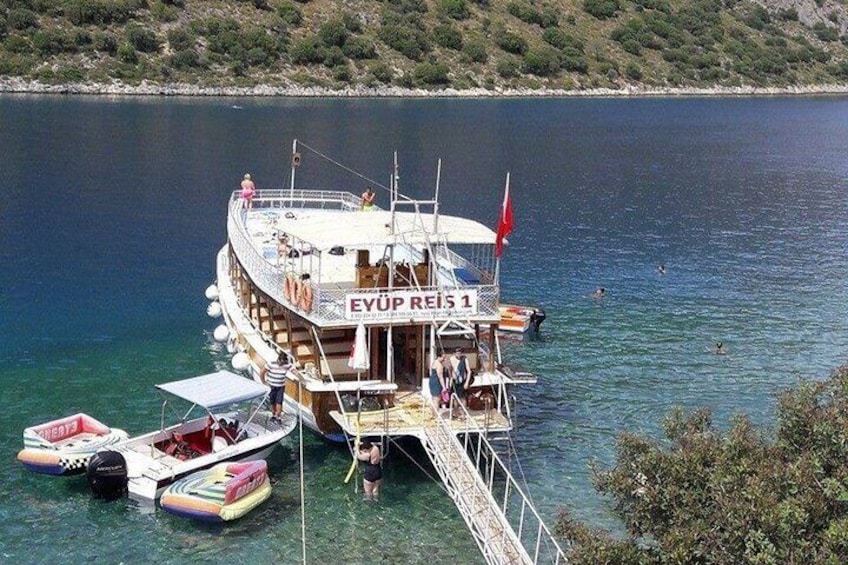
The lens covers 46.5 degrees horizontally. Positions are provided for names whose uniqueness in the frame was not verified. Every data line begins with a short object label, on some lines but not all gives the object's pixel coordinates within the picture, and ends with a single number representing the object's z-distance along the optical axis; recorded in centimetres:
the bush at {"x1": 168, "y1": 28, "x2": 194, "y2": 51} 17935
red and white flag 3139
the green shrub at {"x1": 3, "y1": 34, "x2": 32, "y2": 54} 16675
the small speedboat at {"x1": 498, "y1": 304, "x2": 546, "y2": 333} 4628
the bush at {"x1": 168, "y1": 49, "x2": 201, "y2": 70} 17575
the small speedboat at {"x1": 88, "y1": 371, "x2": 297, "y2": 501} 2862
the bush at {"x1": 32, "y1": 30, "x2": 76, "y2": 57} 16860
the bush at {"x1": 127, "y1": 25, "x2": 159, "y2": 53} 17575
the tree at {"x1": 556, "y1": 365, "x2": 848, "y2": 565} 1572
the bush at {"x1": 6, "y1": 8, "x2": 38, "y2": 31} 17050
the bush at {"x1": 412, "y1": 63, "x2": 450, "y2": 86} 19950
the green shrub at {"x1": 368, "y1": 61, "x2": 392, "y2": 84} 19600
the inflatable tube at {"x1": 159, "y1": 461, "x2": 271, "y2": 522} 2742
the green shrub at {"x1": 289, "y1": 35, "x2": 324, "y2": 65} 19138
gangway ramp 2469
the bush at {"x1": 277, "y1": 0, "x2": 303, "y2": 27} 19862
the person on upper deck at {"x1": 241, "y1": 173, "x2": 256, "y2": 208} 4803
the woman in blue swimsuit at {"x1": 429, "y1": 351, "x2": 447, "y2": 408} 3086
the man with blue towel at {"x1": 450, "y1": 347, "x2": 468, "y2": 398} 3086
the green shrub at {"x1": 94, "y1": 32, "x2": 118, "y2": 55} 17275
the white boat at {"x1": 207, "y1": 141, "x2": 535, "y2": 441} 3133
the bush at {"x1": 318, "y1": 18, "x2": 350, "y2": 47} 19662
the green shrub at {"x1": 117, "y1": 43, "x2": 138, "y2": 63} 17238
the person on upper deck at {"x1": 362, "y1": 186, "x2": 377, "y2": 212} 4582
